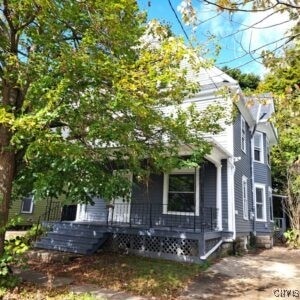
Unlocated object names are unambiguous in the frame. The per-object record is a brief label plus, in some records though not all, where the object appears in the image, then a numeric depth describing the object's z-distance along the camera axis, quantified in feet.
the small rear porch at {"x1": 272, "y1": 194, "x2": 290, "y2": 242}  66.74
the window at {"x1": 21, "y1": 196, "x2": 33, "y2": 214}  63.67
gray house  35.47
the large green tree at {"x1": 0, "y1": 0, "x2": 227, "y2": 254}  19.21
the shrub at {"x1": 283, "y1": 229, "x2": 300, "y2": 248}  54.49
